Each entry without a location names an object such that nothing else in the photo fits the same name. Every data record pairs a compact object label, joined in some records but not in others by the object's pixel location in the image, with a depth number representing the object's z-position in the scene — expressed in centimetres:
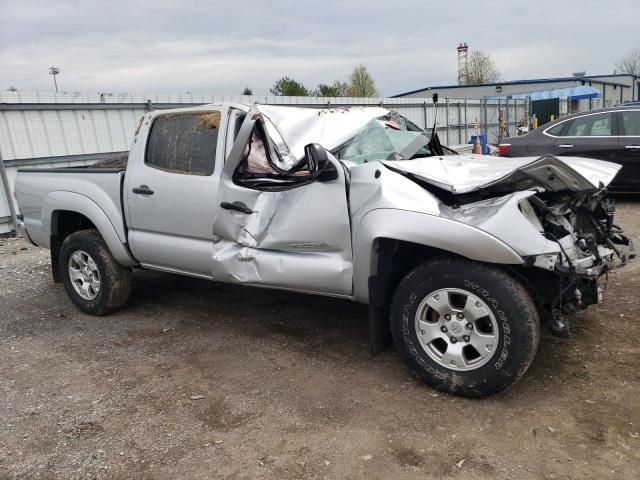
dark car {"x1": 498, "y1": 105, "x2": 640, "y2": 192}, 837
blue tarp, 3456
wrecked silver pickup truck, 305
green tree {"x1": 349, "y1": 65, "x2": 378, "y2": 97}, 4761
